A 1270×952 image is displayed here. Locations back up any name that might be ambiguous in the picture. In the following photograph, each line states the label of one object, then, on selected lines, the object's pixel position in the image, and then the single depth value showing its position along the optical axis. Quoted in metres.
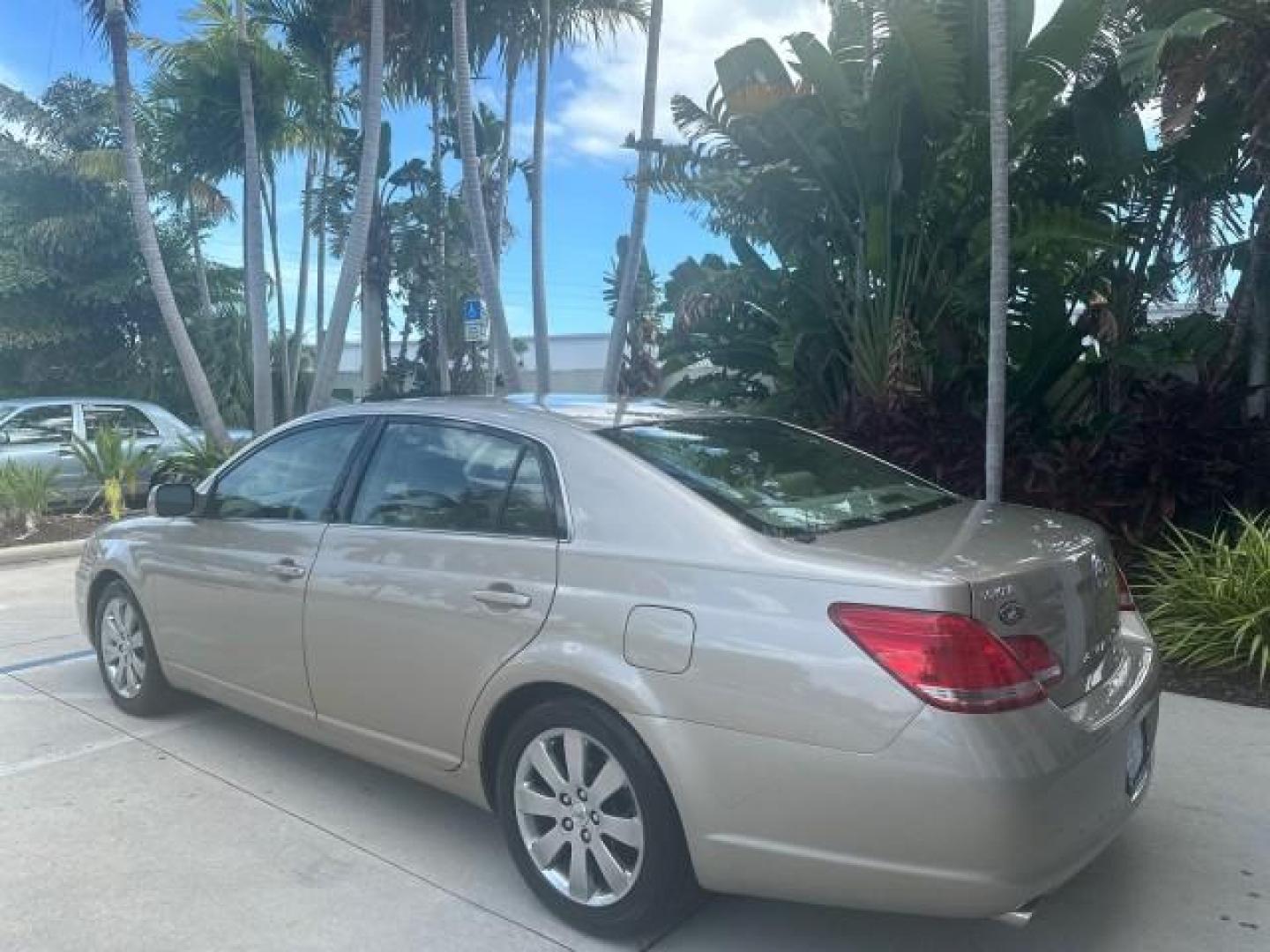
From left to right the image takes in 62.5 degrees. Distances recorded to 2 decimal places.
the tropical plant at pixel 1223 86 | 6.21
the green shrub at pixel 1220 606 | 5.27
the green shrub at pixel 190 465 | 12.34
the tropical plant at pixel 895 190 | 7.73
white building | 22.28
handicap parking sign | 11.62
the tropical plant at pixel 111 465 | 10.98
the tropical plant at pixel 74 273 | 19.58
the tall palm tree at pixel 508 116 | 14.48
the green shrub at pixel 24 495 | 10.49
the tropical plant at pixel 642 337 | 20.08
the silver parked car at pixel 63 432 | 11.94
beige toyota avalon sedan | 2.52
